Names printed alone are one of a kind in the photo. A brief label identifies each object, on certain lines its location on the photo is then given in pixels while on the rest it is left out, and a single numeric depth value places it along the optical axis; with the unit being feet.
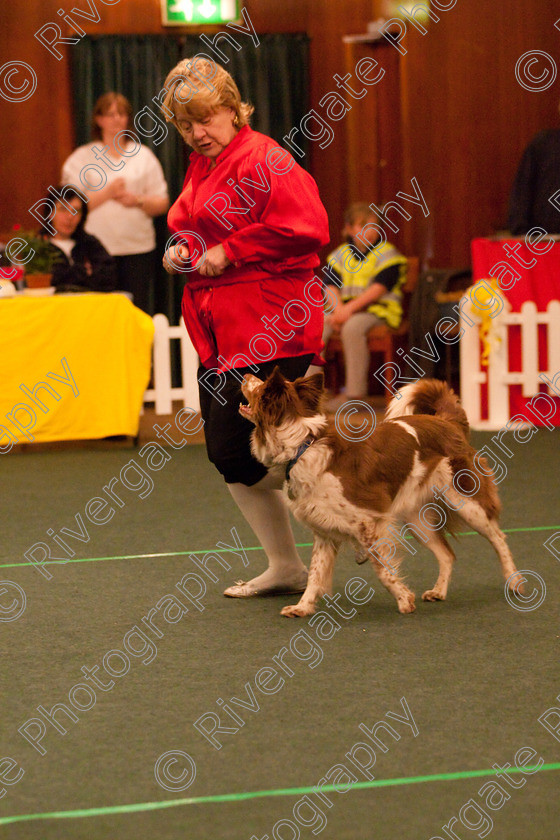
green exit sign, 52.54
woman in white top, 47.19
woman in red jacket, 18.99
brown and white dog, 19.08
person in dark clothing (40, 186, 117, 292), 42.47
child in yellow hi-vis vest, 47.19
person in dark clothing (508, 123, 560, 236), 47.24
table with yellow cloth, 38.29
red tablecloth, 41.60
